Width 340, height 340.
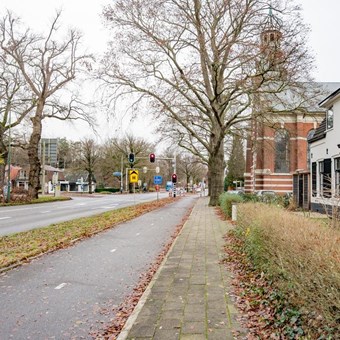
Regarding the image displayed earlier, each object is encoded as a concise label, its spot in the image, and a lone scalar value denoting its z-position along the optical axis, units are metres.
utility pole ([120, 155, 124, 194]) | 81.25
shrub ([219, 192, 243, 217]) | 19.03
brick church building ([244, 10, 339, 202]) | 48.03
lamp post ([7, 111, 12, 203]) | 33.28
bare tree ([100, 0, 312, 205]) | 21.23
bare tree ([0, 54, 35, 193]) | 38.97
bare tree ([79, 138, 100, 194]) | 79.38
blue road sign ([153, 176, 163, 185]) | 42.00
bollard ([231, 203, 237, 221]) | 16.78
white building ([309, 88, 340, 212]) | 20.45
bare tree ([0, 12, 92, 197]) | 35.25
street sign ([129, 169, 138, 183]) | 30.58
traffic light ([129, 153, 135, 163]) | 32.38
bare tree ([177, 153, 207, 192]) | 85.19
